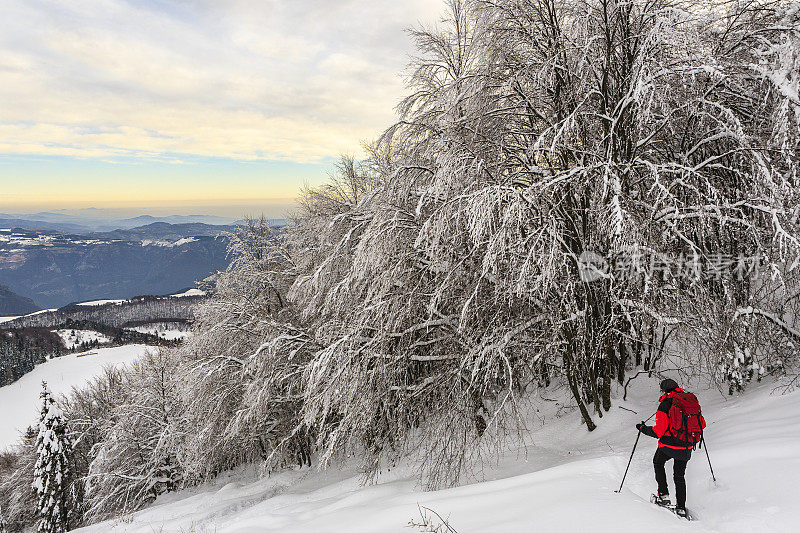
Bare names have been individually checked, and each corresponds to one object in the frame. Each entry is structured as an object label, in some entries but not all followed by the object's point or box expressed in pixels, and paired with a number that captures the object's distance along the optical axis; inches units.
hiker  173.3
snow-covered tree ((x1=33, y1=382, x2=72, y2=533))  770.2
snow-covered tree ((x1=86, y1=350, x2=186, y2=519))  748.6
